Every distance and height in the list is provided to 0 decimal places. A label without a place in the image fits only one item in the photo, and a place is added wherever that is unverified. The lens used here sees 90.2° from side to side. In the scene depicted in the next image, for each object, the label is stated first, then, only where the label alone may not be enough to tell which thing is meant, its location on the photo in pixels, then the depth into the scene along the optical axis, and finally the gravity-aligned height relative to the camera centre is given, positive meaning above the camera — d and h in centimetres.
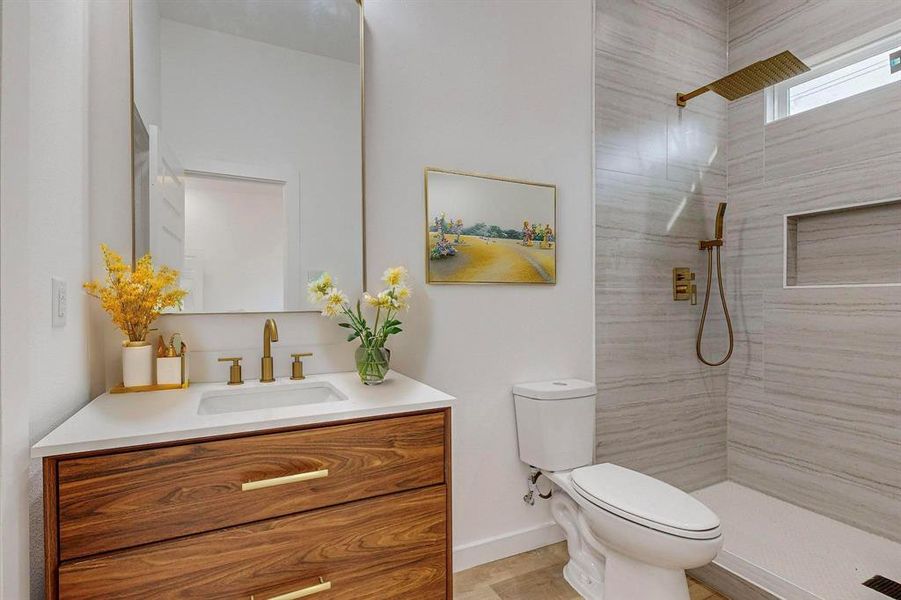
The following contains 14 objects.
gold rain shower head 188 +99
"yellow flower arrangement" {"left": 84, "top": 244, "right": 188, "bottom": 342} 124 +1
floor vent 162 -108
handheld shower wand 237 +20
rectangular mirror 144 +51
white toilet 135 -70
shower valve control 242 +7
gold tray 130 -27
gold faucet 148 -16
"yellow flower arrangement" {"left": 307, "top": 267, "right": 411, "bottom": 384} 147 -5
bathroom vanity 88 -45
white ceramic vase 129 -19
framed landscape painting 183 +29
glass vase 147 -23
